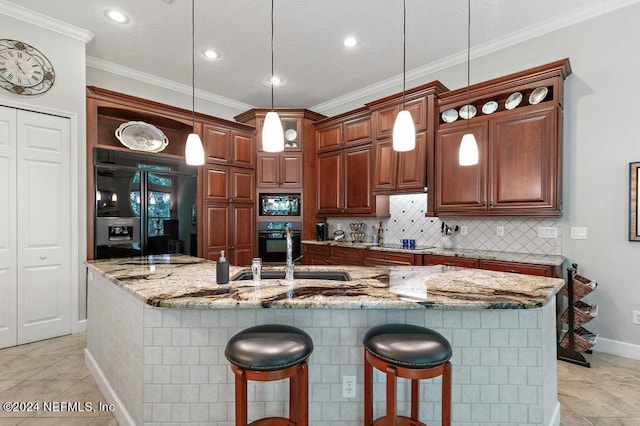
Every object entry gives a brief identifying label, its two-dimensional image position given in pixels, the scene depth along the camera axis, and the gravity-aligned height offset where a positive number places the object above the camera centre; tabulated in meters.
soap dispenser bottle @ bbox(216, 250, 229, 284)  1.69 -0.32
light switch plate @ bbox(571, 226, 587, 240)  2.89 -0.19
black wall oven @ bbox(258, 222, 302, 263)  4.65 -0.43
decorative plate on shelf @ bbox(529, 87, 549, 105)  2.92 +1.09
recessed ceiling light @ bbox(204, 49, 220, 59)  3.56 +1.80
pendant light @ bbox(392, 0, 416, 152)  1.85 +0.47
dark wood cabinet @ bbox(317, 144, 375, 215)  4.21 +0.42
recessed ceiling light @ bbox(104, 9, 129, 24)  2.89 +1.82
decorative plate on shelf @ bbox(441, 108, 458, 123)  3.52 +1.07
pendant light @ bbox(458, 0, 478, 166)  2.09 +0.40
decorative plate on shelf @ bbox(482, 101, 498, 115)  3.23 +1.07
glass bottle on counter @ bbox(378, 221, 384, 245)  4.37 -0.30
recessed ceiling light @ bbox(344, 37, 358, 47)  3.32 +1.80
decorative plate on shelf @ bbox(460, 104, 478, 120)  3.37 +1.08
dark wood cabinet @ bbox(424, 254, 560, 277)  2.66 -0.49
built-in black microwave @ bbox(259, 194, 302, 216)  4.67 +0.10
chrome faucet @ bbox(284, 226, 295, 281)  1.86 -0.31
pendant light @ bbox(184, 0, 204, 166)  2.15 +0.41
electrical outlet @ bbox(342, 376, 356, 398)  1.58 -0.87
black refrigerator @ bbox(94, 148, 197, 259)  3.39 +0.07
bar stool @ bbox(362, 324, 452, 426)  1.24 -0.58
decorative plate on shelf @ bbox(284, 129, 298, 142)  4.68 +1.13
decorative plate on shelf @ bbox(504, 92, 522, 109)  3.05 +1.08
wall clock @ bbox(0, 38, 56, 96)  2.84 +1.32
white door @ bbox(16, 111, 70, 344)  2.96 -0.15
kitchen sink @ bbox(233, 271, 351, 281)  2.12 -0.43
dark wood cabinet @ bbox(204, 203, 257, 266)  4.22 -0.27
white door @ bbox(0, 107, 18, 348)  2.85 -0.17
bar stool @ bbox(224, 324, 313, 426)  1.23 -0.58
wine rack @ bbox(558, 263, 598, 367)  2.56 -0.90
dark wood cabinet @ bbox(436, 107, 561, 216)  2.82 +0.42
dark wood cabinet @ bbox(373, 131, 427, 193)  3.63 +0.53
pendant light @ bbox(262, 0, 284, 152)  1.88 +0.47
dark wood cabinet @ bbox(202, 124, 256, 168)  4.26 +0.91
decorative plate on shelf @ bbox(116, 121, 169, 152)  3.74 +0.91
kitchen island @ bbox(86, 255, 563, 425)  1.53 -0.71
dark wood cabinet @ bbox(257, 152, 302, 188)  4.66 +0.60
